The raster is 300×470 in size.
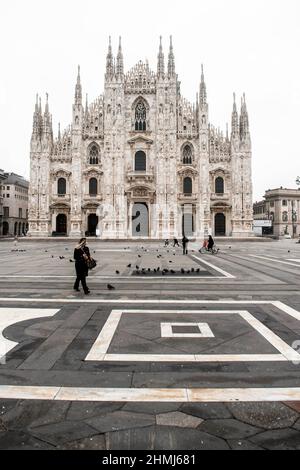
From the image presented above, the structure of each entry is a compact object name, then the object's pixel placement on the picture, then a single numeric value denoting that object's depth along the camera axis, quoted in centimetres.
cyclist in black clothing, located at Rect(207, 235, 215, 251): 2414
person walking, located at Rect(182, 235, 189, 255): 2394
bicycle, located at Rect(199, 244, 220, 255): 2451
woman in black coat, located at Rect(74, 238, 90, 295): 934
